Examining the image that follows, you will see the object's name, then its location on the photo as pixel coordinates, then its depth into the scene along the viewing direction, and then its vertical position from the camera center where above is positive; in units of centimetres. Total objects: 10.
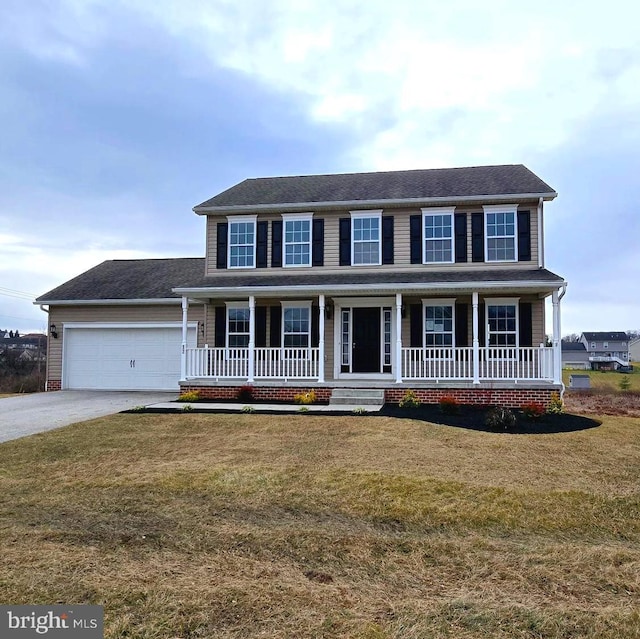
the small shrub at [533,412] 1078 -134
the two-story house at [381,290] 1337 +170
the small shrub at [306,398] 1318 -126
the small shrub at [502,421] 956 -135
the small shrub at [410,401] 1255 -127
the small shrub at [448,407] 1153 -130
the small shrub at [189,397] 1358 -128
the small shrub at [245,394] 1373 -121
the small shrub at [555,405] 1178 -131
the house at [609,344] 8894 +152
